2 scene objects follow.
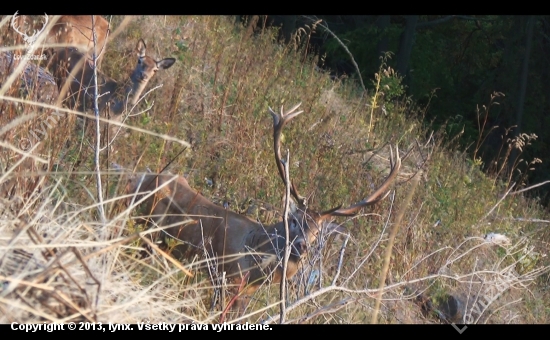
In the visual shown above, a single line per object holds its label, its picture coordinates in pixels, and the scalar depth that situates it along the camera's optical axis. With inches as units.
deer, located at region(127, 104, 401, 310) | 424.2
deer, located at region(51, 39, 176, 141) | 598.5
